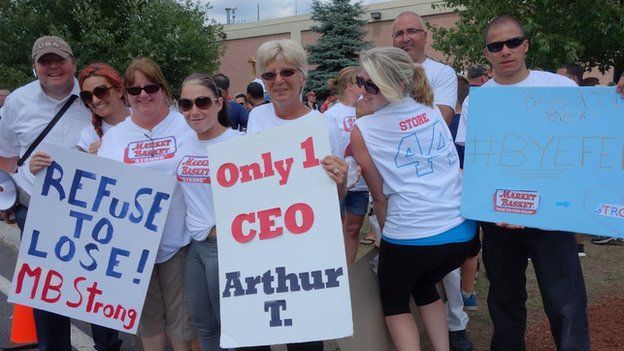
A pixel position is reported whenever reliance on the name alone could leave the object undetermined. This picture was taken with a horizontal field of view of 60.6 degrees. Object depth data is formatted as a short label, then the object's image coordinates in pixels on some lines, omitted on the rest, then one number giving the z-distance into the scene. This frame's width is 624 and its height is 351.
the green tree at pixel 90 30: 17.05
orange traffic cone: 4.08
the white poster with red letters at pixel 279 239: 2.48
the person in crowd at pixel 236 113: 6.45
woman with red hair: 3.12
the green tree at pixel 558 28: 9.17
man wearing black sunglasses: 2.75
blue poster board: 2.55
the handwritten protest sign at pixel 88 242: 2.87
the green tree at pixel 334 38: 23.25
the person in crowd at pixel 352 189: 4.33
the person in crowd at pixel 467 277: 3.92
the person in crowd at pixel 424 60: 3.54
